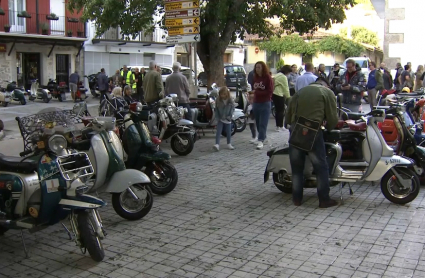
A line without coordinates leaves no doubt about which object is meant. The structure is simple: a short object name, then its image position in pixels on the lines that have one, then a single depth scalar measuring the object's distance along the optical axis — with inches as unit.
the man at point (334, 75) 552.9
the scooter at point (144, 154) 271.3
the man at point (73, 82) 975.6
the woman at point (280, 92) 489.7
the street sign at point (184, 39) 480.1
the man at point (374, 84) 615.9
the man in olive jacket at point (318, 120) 238.4
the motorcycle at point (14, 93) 836.0
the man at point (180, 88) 441.4
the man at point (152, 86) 447.8
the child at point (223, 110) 402.9
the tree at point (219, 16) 538.1
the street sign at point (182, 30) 482.6
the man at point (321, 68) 603.5
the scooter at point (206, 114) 460.4
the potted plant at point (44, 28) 1083.3
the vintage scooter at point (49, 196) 181.2
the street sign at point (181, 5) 482.8
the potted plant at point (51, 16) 1103.0
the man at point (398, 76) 466.0
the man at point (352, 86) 396.2
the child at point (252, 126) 441.4
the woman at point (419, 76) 513.2
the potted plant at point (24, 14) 1039.9
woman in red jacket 402.3
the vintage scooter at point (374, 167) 247.1
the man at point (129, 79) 870.4
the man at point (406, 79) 552.4
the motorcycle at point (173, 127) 379.9
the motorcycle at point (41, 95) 907.4
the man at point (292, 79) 622.5
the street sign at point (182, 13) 482.6
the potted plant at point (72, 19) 1141.7
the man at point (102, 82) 902.4
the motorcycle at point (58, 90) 964.6
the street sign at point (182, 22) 482.8
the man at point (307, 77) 421.1
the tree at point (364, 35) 1788.9
